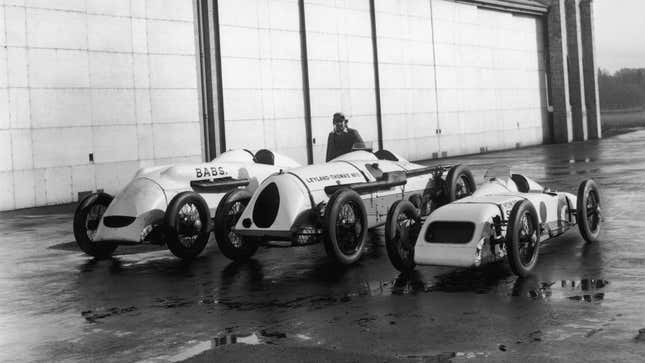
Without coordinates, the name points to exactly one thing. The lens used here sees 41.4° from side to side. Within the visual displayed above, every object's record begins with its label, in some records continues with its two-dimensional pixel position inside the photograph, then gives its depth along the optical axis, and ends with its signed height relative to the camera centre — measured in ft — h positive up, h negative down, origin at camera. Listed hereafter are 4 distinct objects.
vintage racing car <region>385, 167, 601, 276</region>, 27.22 -1.60
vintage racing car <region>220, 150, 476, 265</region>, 32.40 -0.67
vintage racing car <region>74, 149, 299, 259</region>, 35.40 -0.32
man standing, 44.70 +2.70
